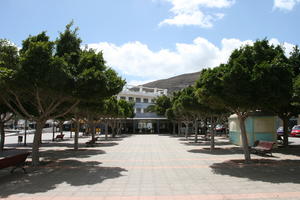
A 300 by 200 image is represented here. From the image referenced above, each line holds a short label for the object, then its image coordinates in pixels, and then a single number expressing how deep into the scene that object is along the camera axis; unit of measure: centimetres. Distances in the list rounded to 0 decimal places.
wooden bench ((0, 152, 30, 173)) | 881
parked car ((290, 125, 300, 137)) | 3753
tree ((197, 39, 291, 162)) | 1005
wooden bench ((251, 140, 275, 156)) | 1446
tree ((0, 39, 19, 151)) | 1112
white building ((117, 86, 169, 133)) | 5577
